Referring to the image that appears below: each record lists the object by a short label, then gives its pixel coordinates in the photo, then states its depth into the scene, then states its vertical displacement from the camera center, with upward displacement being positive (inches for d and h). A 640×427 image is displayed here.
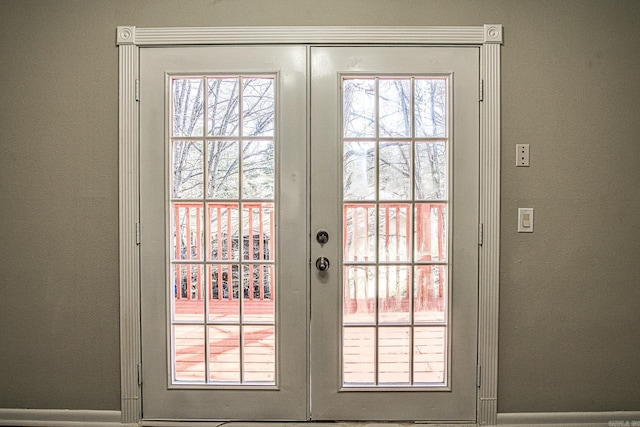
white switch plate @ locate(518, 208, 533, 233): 82.8 -2.2
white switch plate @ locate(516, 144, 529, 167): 82.5 +10.7
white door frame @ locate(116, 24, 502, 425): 82.0 +13.0
